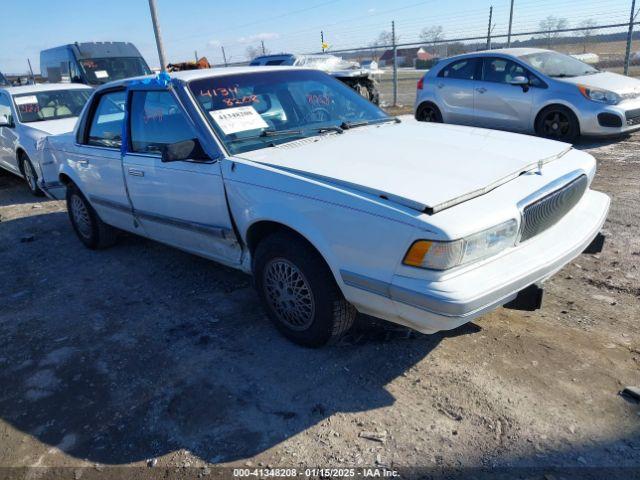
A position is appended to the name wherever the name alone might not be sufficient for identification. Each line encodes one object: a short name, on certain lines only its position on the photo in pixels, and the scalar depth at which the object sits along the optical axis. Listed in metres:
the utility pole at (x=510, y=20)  14.28
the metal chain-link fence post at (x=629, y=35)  12.09
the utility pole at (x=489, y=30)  14.27
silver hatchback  7.78
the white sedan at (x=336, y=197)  2.44
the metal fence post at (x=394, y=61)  14.99
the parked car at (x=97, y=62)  13.72
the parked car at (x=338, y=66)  12.11
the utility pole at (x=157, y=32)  7.77
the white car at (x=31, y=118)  7.75
